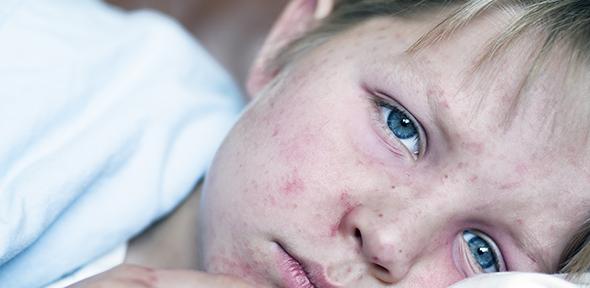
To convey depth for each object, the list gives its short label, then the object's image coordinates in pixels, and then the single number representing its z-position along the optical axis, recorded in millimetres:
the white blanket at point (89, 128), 523
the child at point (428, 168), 490
